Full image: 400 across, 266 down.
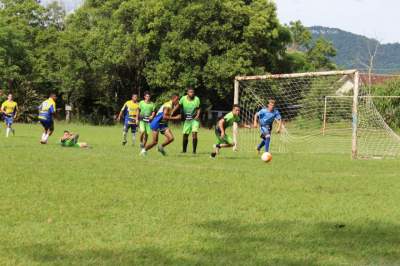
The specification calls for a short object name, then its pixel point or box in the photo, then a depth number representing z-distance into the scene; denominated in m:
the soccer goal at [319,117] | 20.86
